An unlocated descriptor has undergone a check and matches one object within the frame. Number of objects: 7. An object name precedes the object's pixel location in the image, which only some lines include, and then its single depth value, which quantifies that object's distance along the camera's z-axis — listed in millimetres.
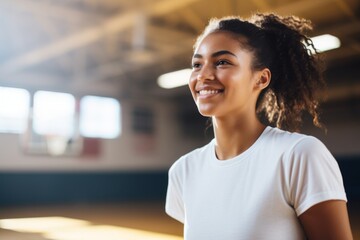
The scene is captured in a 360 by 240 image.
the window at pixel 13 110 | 10305
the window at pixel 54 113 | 10652
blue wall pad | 10609
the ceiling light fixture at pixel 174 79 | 10516
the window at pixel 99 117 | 11688
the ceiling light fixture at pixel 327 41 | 7410
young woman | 885
